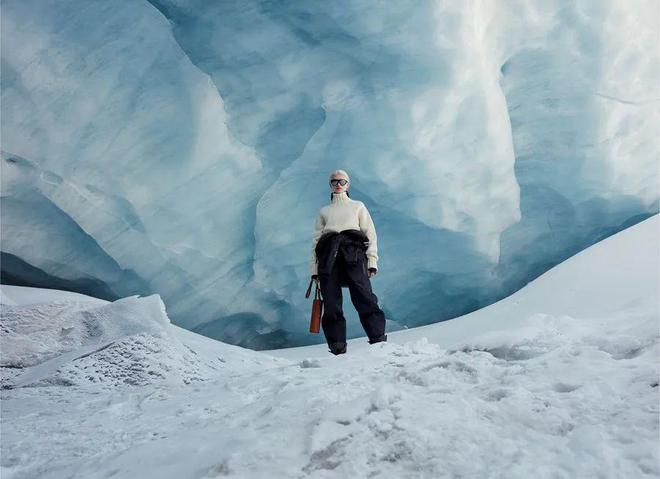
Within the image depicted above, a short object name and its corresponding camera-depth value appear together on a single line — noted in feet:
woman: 9.37
